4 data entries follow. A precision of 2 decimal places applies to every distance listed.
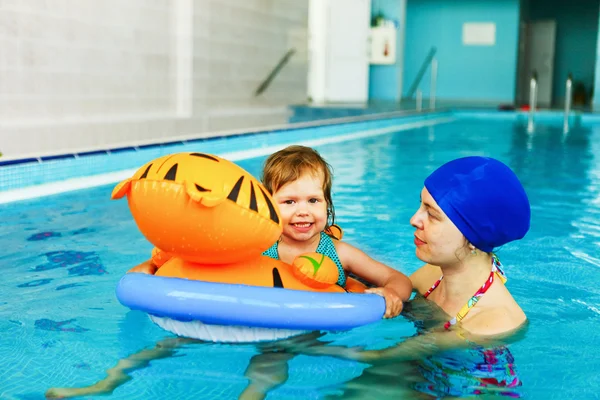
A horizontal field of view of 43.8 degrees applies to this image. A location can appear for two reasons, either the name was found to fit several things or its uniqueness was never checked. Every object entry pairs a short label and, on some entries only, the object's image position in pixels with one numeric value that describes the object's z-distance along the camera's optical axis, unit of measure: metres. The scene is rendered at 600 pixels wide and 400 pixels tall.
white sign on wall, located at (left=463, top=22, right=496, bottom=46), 20.19
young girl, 2.51
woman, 2.16
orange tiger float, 1.95
